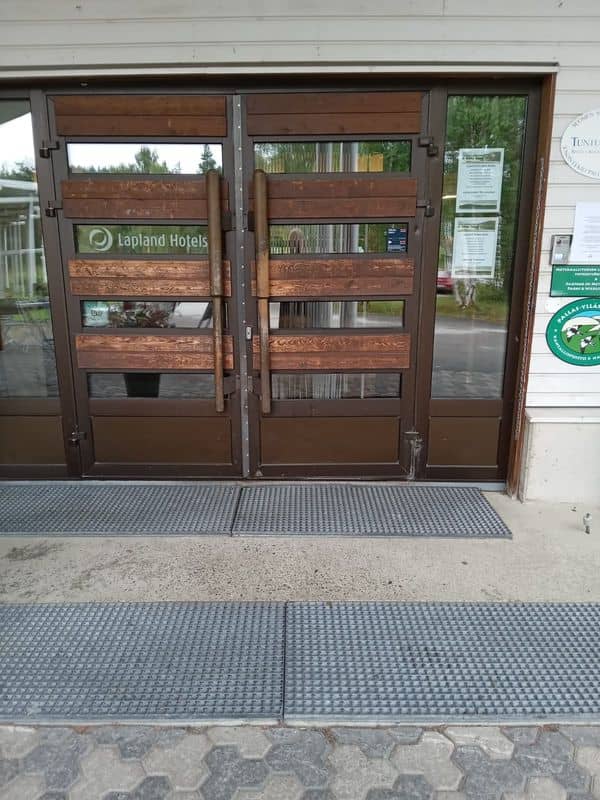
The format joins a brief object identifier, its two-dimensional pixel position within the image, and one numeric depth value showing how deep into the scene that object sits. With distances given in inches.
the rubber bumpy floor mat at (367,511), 124.4
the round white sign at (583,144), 122.6
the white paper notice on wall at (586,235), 126.5
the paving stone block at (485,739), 71.6
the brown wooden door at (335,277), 129.0
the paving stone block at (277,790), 65.9
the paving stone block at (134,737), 71.7
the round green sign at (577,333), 131.9
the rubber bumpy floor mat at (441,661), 77.4
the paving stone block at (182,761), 67.9
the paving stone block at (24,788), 65.9
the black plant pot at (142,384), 144.2
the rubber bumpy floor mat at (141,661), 77.2
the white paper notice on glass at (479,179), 131.6
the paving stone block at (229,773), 66.7
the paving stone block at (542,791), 65.9
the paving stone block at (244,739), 71.7
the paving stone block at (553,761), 67.9
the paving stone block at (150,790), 65.9
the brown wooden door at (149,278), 129.6
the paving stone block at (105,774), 66.6
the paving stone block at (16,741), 71.2
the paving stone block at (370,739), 71.6
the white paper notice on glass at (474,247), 135.0
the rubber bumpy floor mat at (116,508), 125.7
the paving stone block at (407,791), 66.0
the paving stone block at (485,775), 66.6
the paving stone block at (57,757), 68.0
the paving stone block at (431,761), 68.1
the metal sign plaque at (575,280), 129.5
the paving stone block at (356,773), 66.7
